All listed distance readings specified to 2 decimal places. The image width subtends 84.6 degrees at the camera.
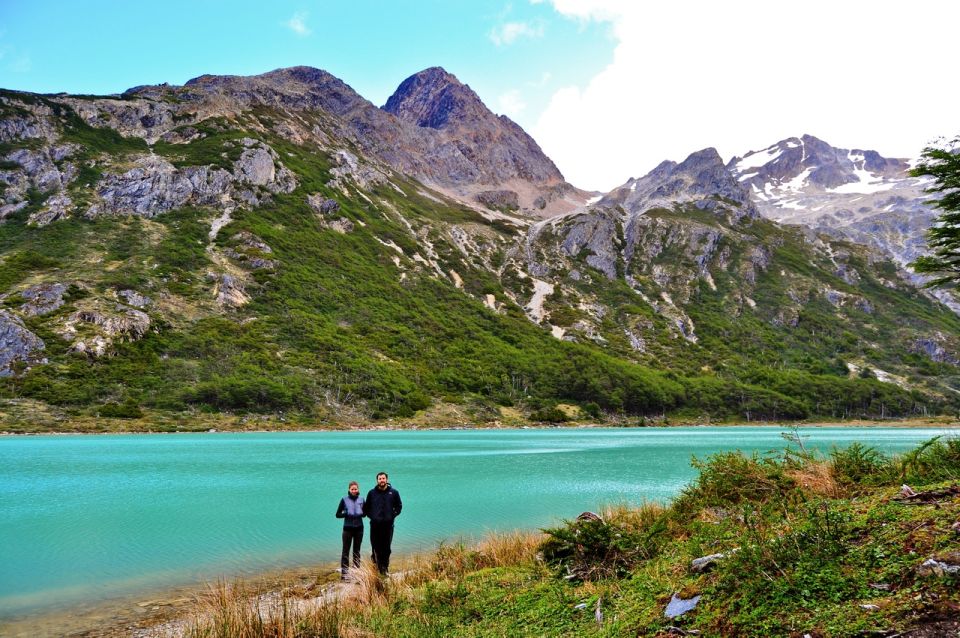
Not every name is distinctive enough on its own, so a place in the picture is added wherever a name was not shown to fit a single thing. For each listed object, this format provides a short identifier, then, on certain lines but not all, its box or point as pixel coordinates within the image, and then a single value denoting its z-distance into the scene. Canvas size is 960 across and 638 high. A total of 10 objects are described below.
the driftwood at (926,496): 6.83
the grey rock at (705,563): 6.97
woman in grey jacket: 13.29
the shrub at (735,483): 11.14
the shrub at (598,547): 9.34
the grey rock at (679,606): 5.93
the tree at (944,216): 13.65
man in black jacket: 12.62
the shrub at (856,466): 10.34
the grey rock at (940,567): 4.77
